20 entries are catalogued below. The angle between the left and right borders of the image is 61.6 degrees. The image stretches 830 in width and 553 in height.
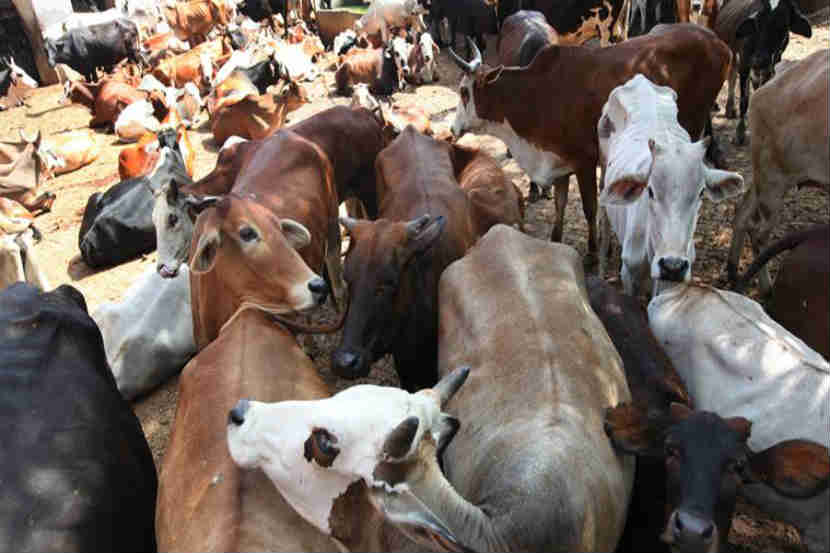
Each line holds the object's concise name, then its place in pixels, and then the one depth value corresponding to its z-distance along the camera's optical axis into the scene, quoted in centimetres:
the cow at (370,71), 1481
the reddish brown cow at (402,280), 423
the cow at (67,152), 1182
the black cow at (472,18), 1535
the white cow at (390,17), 1802
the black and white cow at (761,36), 856
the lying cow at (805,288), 425
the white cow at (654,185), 445
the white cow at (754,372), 320
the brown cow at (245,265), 440
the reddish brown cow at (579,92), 683
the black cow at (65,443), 329
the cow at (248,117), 1225
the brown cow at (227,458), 284
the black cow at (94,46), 1764
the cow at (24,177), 1063
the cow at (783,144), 530
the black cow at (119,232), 841
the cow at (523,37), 943
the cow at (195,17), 2094
